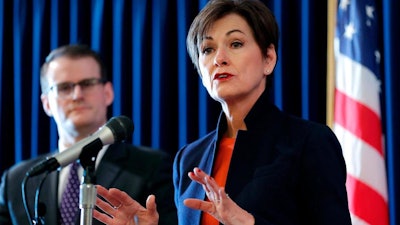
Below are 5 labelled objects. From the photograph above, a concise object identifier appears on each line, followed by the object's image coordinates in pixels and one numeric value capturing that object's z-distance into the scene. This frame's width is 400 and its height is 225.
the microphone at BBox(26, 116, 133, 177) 3.23
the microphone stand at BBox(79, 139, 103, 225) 3.07
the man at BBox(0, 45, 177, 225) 5.17
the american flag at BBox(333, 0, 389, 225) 5.14
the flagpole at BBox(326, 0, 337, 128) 5.67
